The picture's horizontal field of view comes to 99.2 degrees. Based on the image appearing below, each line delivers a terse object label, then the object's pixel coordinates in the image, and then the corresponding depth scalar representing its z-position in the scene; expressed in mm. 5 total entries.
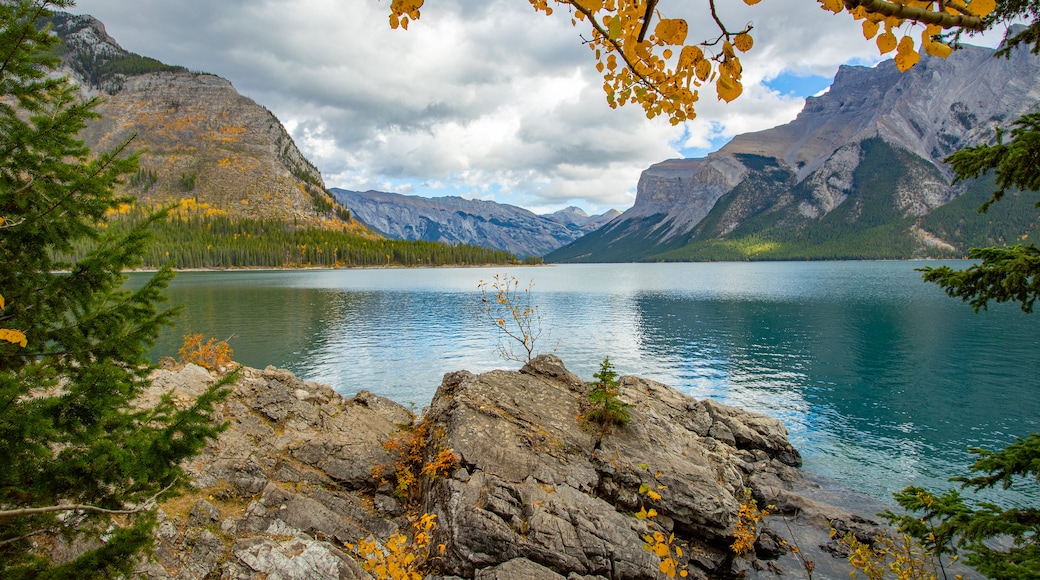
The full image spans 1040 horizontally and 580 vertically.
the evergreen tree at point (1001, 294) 5812
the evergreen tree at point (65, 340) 4988
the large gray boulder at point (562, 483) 9719
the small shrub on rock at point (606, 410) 14000
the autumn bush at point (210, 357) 21109
